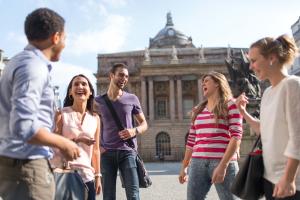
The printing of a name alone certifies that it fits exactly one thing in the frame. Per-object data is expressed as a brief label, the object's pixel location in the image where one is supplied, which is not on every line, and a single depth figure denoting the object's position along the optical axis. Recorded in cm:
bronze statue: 1697
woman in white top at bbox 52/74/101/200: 392
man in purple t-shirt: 490
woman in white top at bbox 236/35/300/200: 263
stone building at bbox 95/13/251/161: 4939
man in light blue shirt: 227
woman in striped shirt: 408
